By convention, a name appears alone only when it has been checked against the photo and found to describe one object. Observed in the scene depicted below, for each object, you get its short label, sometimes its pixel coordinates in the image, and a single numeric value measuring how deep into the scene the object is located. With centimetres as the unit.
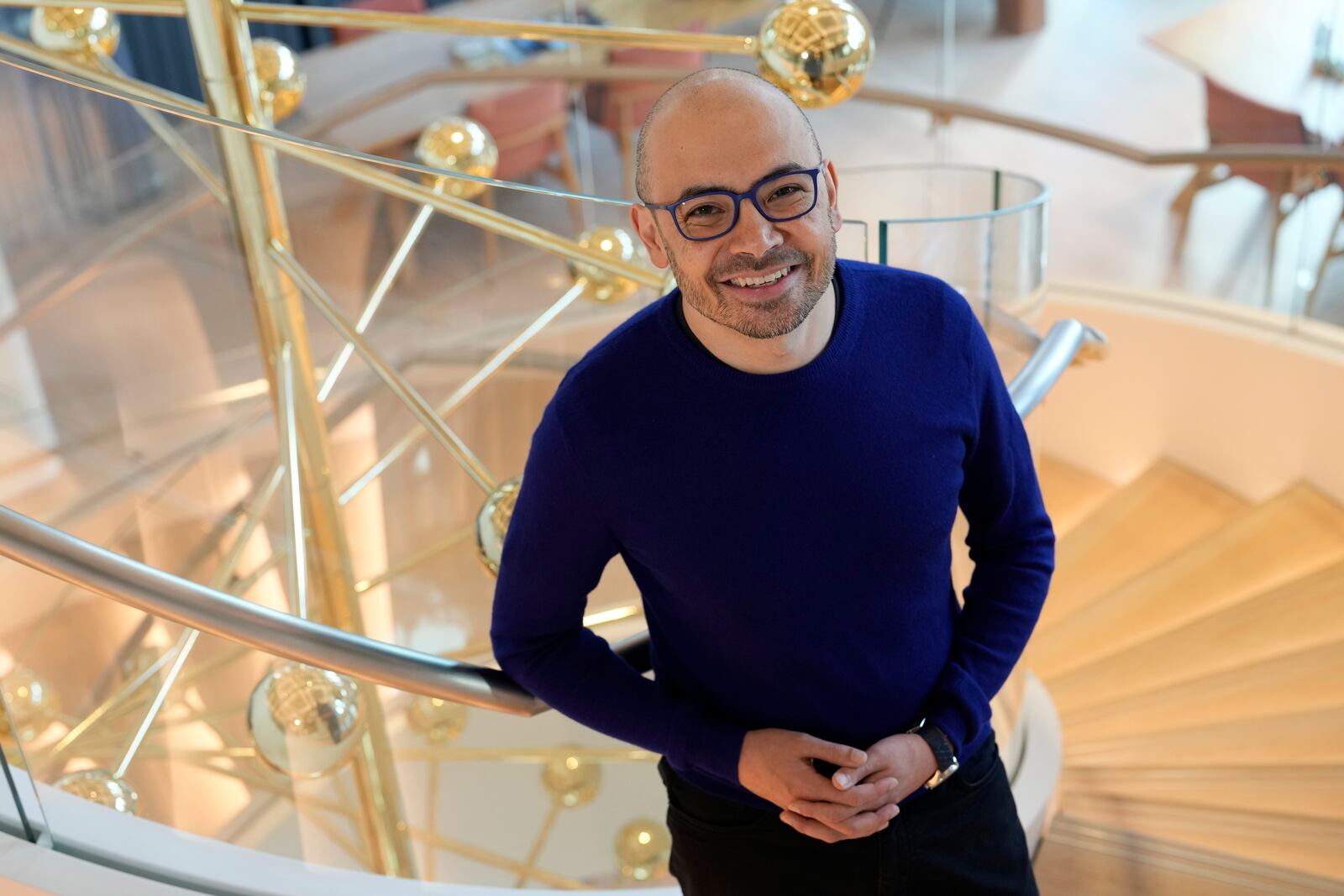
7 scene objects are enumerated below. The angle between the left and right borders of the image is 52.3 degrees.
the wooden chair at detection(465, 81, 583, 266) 495
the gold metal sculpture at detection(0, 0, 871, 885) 170
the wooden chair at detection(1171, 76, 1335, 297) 404
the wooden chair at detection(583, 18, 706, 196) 502
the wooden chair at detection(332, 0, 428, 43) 588
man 113
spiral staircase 246
